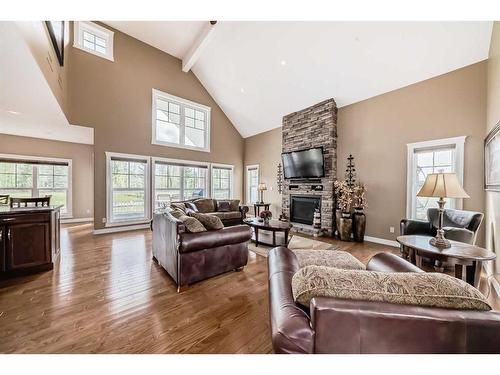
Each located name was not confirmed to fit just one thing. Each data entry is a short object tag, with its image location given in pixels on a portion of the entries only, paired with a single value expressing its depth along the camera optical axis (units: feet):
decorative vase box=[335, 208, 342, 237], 15.33
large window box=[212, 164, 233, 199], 24.32
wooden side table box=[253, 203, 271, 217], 21.88
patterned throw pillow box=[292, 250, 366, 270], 5.46
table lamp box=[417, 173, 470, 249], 6.46
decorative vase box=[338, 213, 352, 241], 14.62
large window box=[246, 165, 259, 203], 25.11
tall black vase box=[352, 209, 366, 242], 14.33
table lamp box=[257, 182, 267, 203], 21.42
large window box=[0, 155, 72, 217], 18.03
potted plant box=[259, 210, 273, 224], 14.14
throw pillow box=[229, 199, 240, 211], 19.73
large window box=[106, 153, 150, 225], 17.31
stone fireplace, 16.44
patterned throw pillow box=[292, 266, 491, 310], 2.70
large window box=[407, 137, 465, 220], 11.32
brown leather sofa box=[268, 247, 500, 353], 2.49
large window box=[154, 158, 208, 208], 19.99
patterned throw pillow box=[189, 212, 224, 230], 8.41
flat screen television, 16.76
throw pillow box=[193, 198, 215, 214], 18.39
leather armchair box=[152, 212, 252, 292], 7.57
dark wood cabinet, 8.21
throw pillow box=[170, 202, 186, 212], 16.08
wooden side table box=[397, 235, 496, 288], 6.04
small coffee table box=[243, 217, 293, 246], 12.42
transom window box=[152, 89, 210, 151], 20.01
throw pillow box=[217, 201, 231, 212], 19.30
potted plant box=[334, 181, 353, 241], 14.69
